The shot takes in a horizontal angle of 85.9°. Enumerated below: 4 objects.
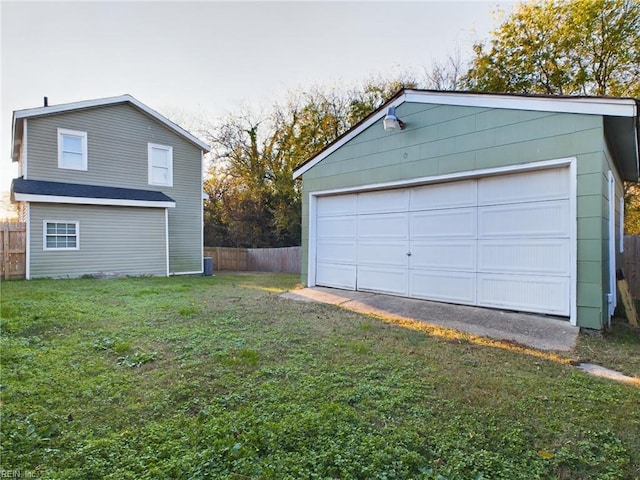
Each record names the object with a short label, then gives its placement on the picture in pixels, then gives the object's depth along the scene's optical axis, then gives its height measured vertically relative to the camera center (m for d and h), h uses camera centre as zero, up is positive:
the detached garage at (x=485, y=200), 4.89 +0.68
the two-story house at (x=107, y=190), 10.30 +1.57
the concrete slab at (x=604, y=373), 3.27 -1.35
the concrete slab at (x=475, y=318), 4.52 -1.27
